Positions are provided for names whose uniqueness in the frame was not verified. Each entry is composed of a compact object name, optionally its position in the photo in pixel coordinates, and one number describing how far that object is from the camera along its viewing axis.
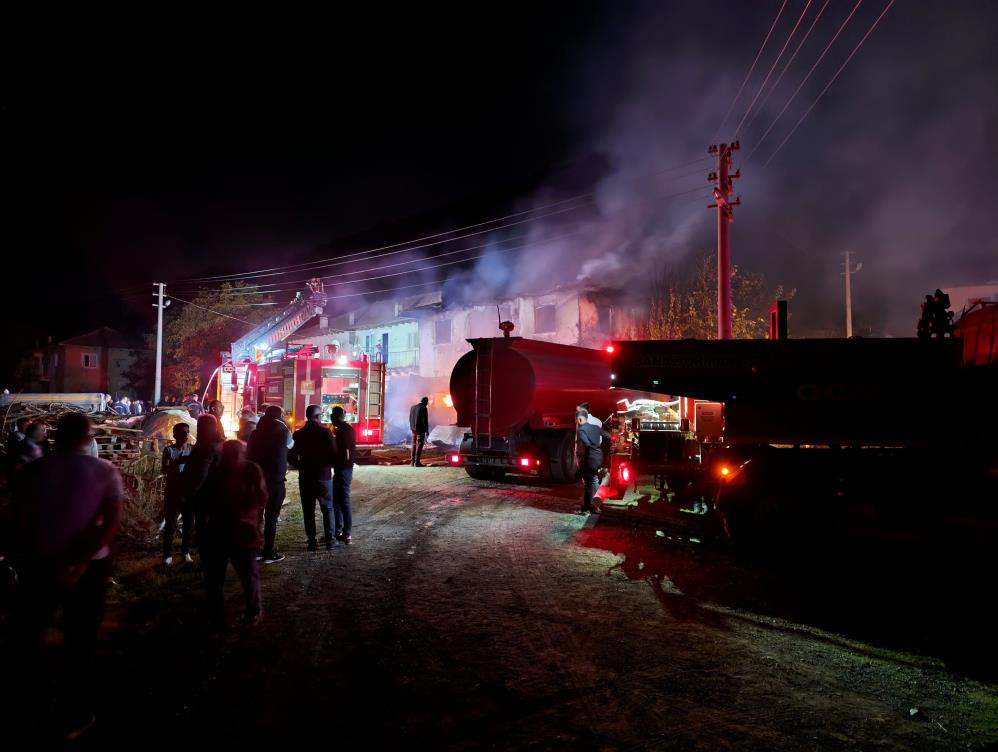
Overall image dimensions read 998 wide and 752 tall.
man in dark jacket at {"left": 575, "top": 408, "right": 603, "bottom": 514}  10.16
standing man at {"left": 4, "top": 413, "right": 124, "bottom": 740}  3.33
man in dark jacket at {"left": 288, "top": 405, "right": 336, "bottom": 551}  7.43
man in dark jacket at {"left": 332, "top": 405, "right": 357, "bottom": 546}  7.80
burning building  29.52
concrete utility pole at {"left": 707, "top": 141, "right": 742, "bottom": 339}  16.66
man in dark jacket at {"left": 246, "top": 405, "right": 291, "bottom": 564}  7.00
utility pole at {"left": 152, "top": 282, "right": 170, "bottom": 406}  30.92
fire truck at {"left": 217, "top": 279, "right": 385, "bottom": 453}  16.81
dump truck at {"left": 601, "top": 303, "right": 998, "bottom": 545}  7.11
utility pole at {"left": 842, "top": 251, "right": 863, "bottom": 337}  28.34
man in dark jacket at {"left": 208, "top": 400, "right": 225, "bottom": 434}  17.38
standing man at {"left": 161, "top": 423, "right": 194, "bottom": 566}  6.94
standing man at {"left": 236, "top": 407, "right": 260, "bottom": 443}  10.27
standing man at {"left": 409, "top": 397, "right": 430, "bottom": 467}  16.84
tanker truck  13.22
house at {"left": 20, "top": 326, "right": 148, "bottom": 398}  56.47
